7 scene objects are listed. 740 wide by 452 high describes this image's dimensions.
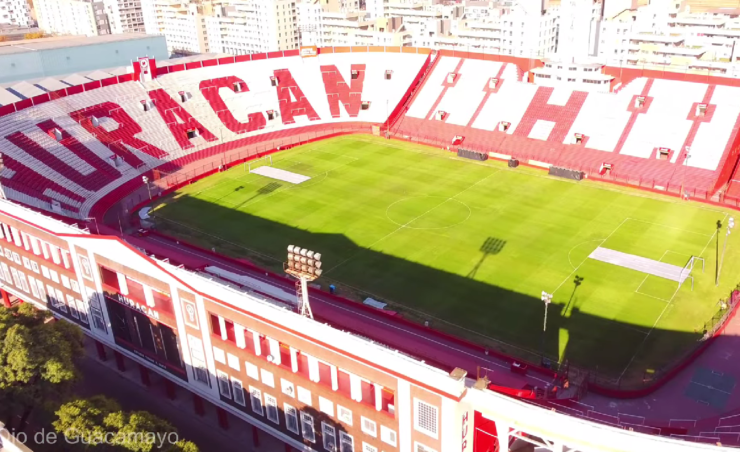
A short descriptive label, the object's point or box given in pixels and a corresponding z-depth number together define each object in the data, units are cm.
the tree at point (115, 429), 2934
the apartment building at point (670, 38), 12350
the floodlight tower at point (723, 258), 5284
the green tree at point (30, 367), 3550
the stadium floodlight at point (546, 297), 4282
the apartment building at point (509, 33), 14338
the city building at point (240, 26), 17512
